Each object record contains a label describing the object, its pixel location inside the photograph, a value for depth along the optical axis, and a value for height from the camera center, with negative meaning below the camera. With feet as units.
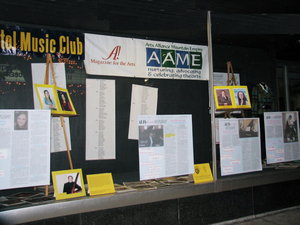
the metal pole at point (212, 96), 9.63 +1.19
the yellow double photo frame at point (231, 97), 10.29 +1.19
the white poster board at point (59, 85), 11.37 +1.57
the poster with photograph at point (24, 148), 7.04 -0.53
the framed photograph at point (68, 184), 7.62 -1.73
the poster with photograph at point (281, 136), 11.03 -0.56
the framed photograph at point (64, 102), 8.64 +0.98
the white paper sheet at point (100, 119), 12.26 +0.46
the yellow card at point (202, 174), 9.40 -1.85
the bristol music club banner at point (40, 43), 10.89 +4.03
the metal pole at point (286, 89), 15.97 +2.26
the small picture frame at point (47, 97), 8.09 +1.10
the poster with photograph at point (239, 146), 9.75 -0.84
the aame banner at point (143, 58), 12.15 +3.61
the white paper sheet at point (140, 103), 13.25 +1.32
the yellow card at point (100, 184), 8.06 -1.84
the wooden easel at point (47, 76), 8.90 +1.91
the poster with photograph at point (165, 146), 8.68 -0.69
